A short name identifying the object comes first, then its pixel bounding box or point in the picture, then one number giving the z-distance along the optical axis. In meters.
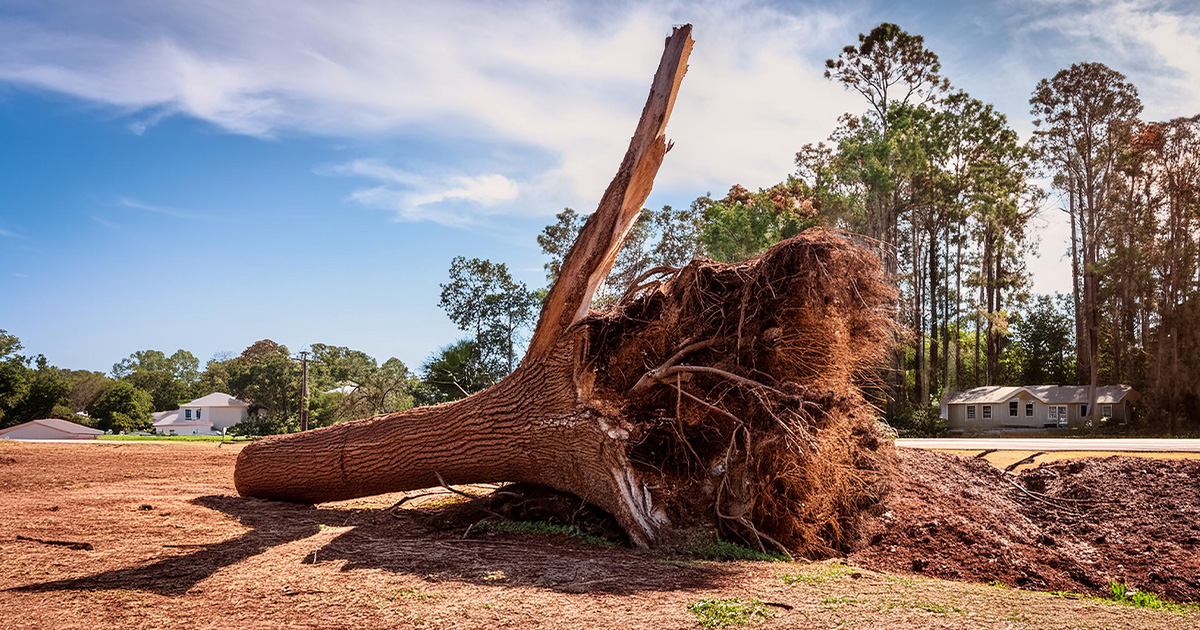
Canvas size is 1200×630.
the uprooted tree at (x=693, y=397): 7.24
